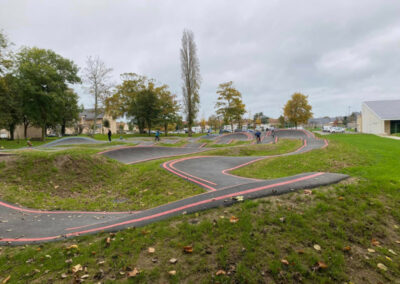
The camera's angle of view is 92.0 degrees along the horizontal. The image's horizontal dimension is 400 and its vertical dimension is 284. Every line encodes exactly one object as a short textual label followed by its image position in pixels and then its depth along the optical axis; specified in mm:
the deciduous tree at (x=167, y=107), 43903
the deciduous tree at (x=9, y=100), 28242
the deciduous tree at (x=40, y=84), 29062
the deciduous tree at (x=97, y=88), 34594
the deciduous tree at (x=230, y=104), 44625
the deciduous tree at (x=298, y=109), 44406
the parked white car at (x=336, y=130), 47859
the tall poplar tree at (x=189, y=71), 41000
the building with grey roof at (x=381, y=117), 34406
